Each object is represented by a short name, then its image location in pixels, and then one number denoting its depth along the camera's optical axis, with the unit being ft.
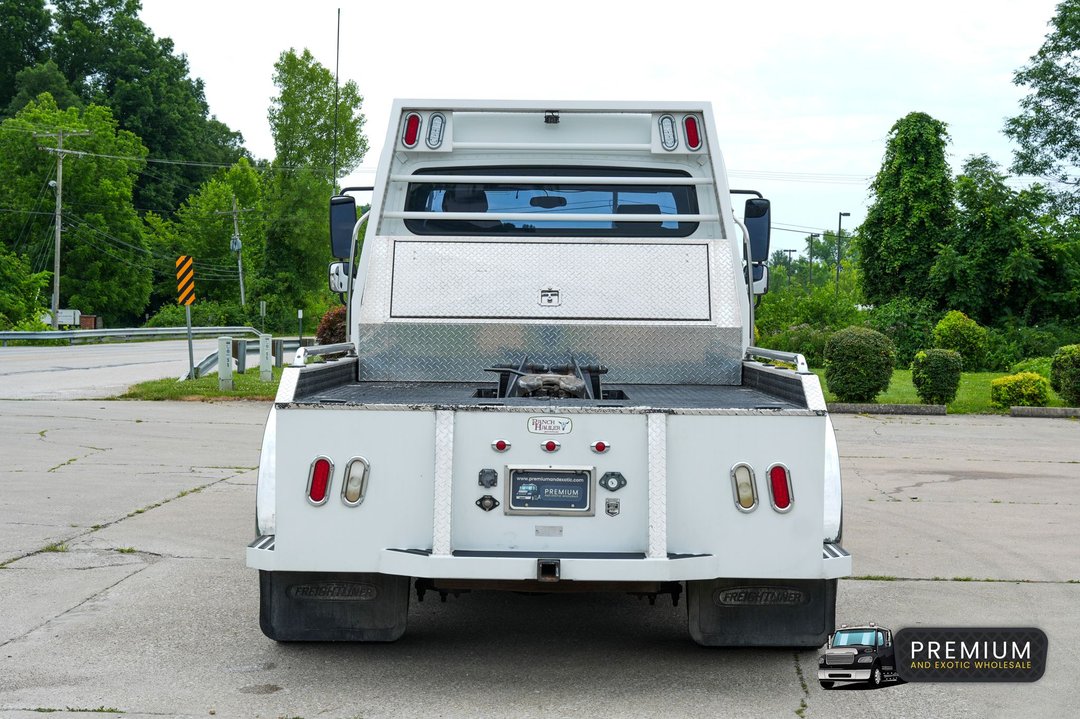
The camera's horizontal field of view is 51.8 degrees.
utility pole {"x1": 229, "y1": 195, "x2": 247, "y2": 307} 167.43
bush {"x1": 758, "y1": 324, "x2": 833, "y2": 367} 99.50
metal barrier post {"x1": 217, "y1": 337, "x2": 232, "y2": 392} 66.49
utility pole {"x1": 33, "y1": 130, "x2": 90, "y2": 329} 163.43
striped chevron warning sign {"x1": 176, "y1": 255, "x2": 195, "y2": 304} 73.15
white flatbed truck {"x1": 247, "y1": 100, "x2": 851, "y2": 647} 14.97
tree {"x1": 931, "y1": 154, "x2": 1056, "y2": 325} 100.58
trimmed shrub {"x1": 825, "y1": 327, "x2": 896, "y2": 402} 62.39
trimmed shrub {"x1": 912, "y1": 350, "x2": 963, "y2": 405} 62.49
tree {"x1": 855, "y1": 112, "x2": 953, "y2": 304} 104.78
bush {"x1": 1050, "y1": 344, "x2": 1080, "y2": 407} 63.41
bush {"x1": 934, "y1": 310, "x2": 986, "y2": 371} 94.99
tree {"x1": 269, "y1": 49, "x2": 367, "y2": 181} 198.90
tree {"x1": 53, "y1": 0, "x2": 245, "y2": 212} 271.08
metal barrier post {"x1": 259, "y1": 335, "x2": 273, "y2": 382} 75.67
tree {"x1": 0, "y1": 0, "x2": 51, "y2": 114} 271.90
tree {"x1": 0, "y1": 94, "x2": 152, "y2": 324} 203.10
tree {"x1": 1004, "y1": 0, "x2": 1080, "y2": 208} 144.87
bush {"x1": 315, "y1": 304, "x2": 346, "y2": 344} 74.83
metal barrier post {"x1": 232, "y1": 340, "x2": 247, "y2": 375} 80.18
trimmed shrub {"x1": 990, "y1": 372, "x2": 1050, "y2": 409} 63.52
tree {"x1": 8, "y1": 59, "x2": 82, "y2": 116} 252.42
